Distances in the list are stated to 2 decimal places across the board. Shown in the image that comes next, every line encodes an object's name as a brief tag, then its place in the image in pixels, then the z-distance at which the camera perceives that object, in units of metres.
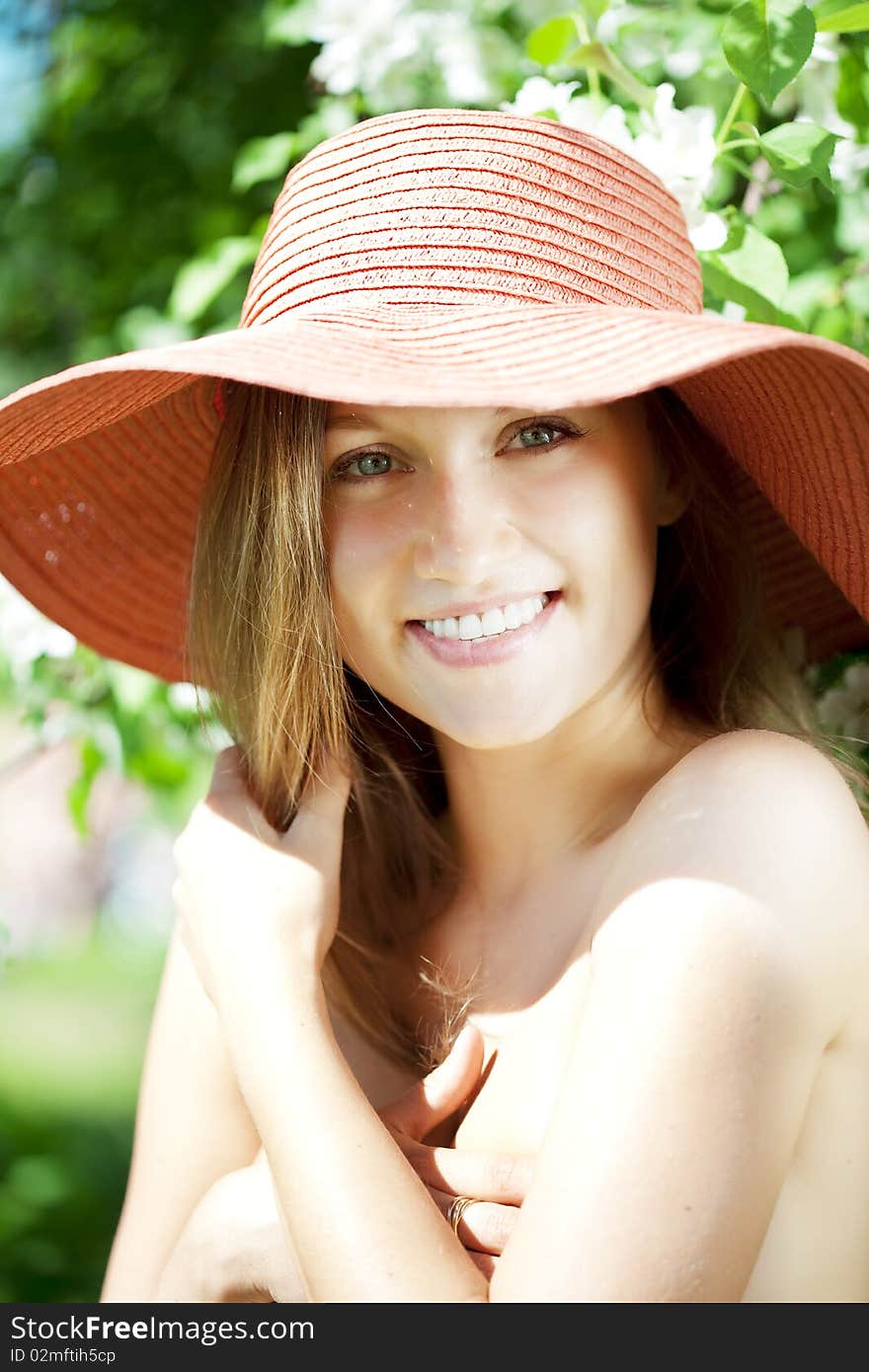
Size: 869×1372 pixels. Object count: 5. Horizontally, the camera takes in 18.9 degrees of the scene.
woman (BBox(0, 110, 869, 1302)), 0.84
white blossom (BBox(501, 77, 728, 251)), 1.00
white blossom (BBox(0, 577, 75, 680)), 1.25
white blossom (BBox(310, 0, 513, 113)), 1.17
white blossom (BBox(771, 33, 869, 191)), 1.05
